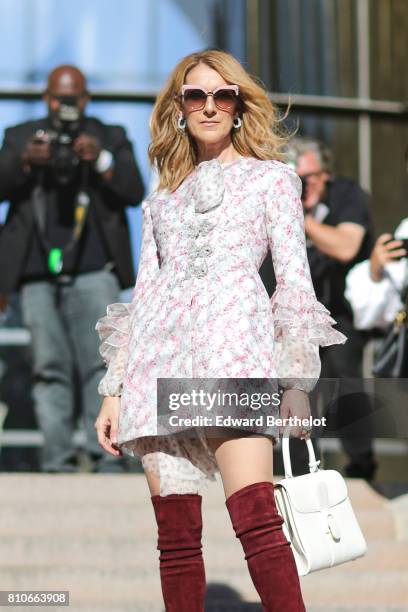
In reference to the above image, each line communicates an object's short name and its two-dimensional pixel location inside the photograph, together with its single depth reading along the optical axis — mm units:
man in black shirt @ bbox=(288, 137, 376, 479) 11718
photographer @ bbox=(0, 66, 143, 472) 11821
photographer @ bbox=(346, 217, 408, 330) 11047
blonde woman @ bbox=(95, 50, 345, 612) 6232
